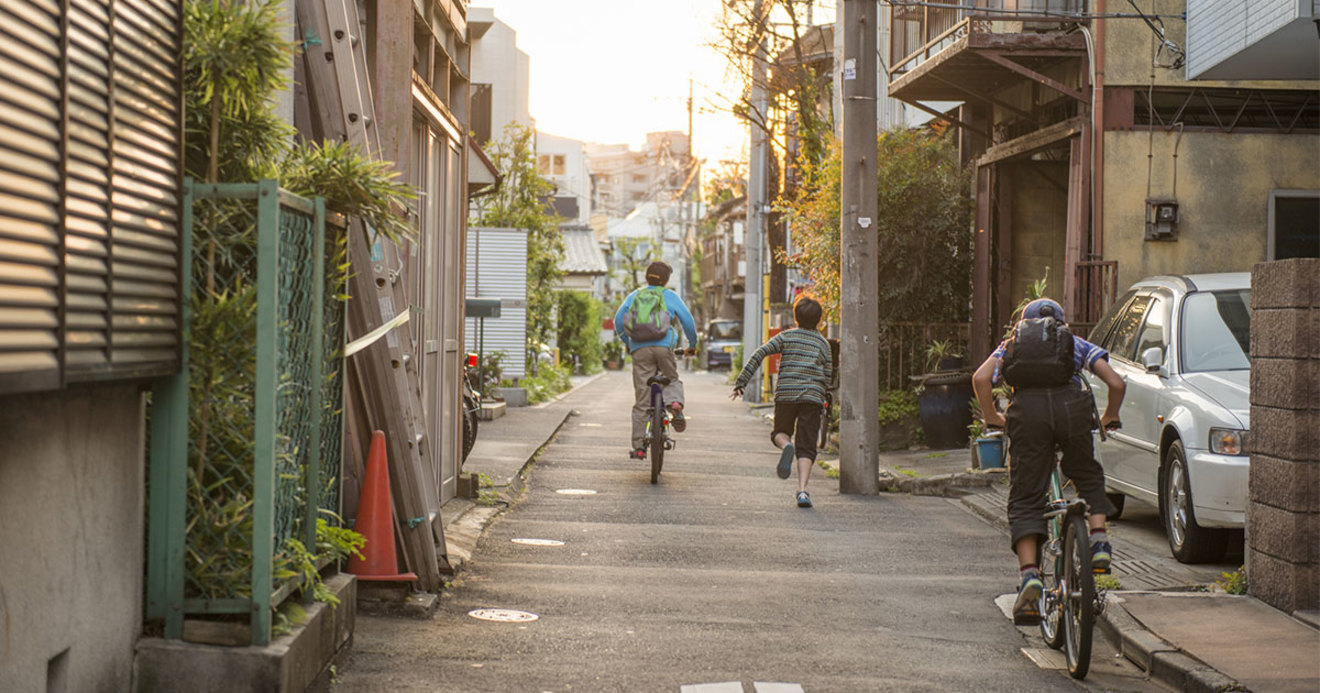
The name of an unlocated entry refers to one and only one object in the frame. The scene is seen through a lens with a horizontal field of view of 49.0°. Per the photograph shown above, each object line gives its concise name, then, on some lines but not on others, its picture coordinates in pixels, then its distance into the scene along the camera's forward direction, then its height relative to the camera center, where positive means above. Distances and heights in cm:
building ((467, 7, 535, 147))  4022 +744
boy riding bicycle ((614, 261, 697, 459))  1433 +2
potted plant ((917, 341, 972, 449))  1716 -82
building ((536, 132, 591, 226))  8469 +1010
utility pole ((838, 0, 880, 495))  1413 +111
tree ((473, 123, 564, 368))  3009 +267
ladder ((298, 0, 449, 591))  695 +5
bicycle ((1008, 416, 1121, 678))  638 -112
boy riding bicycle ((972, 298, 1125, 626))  697 -37
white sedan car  881 -40
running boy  1273 -42
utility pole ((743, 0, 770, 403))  3362 +226
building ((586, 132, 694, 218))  11500 +1416
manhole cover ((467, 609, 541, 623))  739 -146
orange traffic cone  709 -96
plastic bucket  1377 -107
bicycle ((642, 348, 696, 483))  1397 -88
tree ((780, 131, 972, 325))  1883 +139
